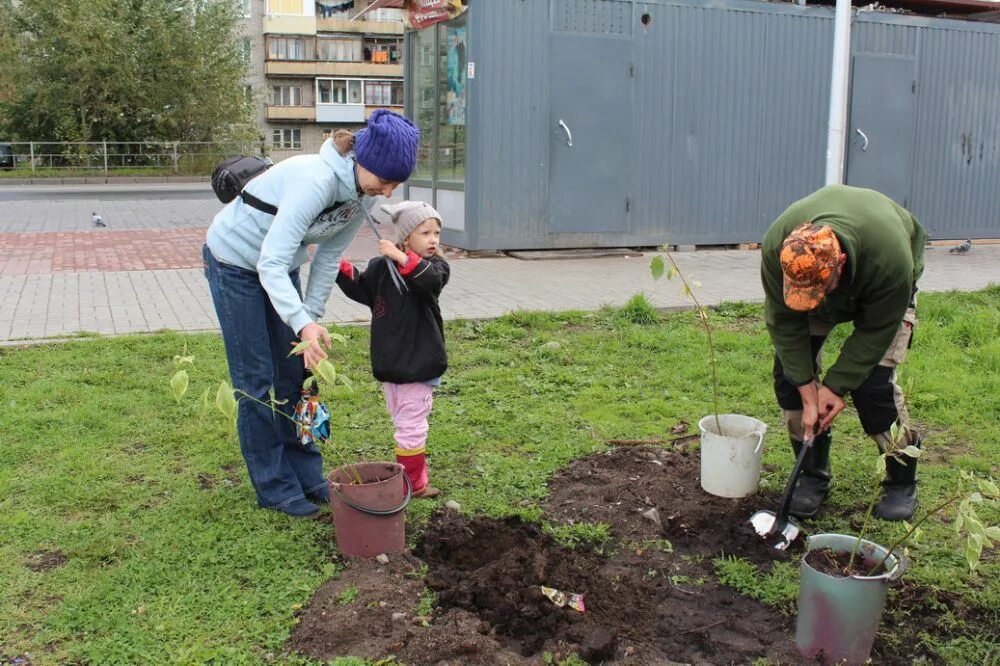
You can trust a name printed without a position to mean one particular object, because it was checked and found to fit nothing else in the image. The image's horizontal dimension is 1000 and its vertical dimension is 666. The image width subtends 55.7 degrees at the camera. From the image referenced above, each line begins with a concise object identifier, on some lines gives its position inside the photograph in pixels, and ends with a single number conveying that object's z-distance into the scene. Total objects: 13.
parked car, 30.36
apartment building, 54.47
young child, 3.86
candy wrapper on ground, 3.18
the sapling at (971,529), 2.63
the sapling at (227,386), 3.00
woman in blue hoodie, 3.41
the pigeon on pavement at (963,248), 12.61
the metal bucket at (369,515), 3.46
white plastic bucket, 4.08
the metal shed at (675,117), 10.72
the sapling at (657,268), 4.00
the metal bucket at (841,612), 2.84
